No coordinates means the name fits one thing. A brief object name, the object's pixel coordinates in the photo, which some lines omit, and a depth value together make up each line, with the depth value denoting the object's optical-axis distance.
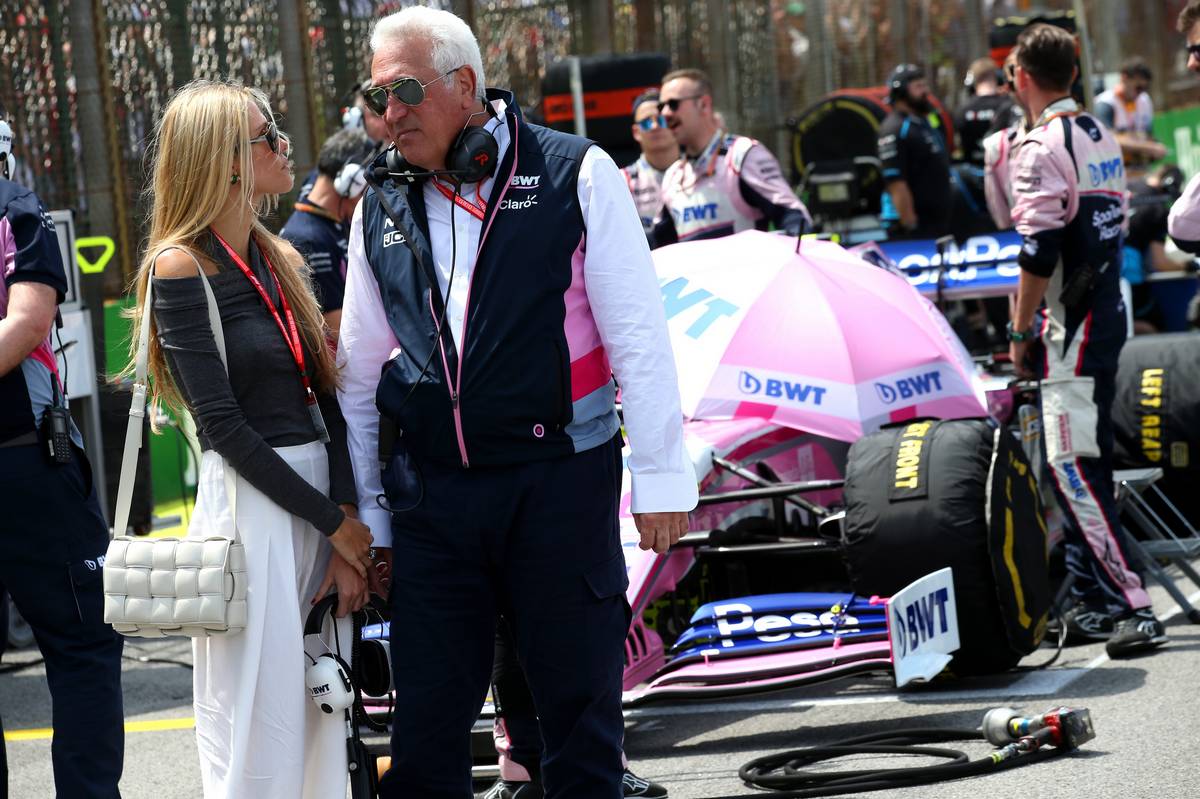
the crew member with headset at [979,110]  29.80
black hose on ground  8.99
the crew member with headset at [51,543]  8.02
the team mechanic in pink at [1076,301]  12.10
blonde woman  7.00
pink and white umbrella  12.05
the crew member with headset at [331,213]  12.52
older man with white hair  6.82
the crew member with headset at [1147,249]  23.48
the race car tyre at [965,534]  10.41
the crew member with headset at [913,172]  25.89
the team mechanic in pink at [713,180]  16.08
